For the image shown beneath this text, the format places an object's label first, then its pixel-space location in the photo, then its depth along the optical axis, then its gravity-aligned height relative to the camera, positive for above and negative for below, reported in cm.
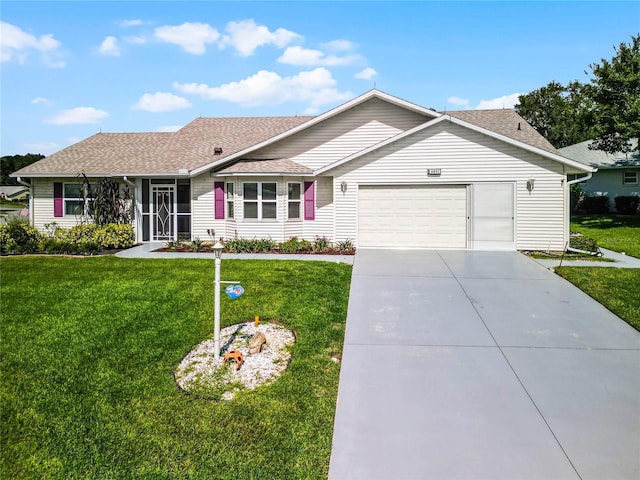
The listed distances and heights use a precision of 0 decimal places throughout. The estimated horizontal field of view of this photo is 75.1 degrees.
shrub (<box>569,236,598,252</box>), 1358 -81
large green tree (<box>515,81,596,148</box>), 4303 +1162
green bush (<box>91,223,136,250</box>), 1471 -45
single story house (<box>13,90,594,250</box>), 1372 +140
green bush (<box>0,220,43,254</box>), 1344 -46
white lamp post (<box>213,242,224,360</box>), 561 -134
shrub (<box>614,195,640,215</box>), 2739 +94
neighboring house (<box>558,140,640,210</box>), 2834 +301
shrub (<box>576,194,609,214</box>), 2891 +111
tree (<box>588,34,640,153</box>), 2147 +685
